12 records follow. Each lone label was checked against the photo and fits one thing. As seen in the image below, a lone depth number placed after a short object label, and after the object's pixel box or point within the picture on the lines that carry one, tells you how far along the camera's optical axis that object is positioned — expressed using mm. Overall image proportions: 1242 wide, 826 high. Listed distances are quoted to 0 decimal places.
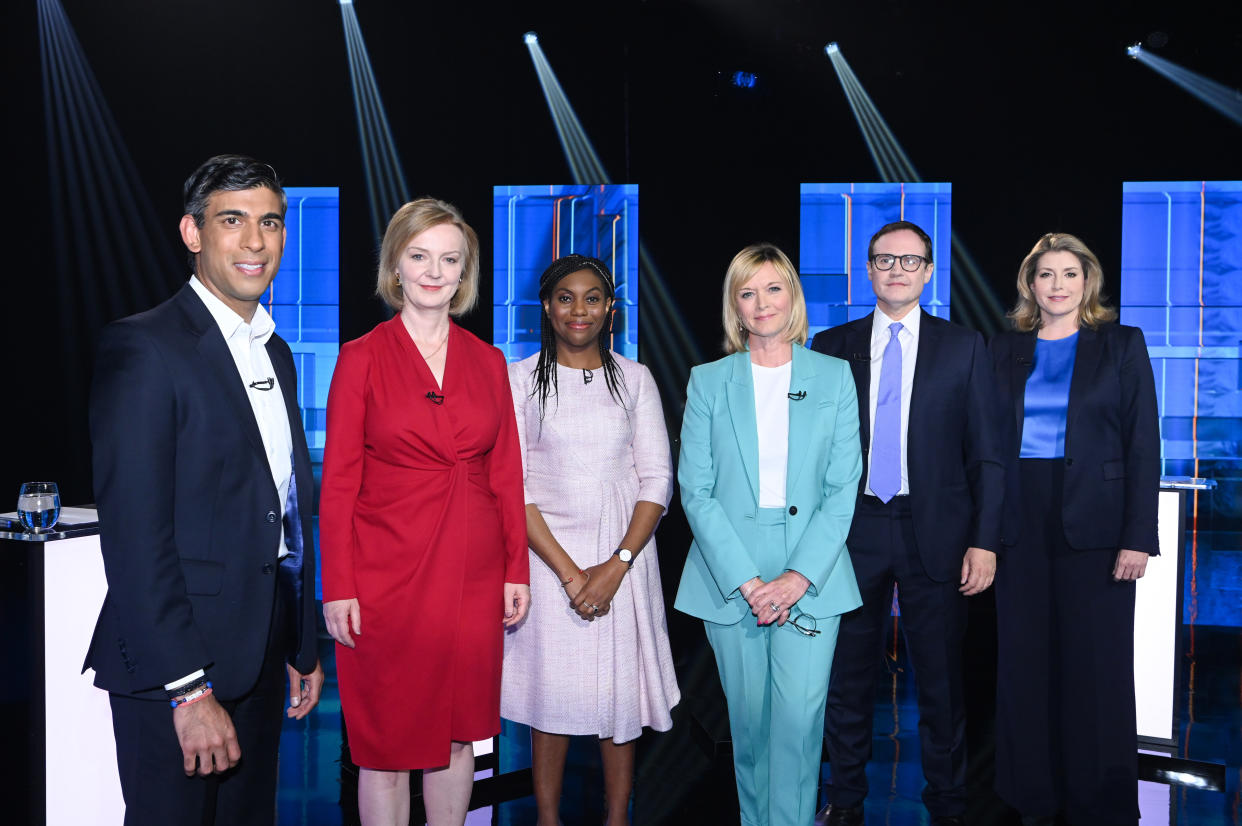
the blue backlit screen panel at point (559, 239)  6223
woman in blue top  2900
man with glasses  2807
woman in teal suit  2500
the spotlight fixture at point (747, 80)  6043
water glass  2482
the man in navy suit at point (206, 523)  1538
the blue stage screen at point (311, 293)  6371
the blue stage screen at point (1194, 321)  6387
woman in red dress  2234
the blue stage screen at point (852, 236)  6156
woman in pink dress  2664
